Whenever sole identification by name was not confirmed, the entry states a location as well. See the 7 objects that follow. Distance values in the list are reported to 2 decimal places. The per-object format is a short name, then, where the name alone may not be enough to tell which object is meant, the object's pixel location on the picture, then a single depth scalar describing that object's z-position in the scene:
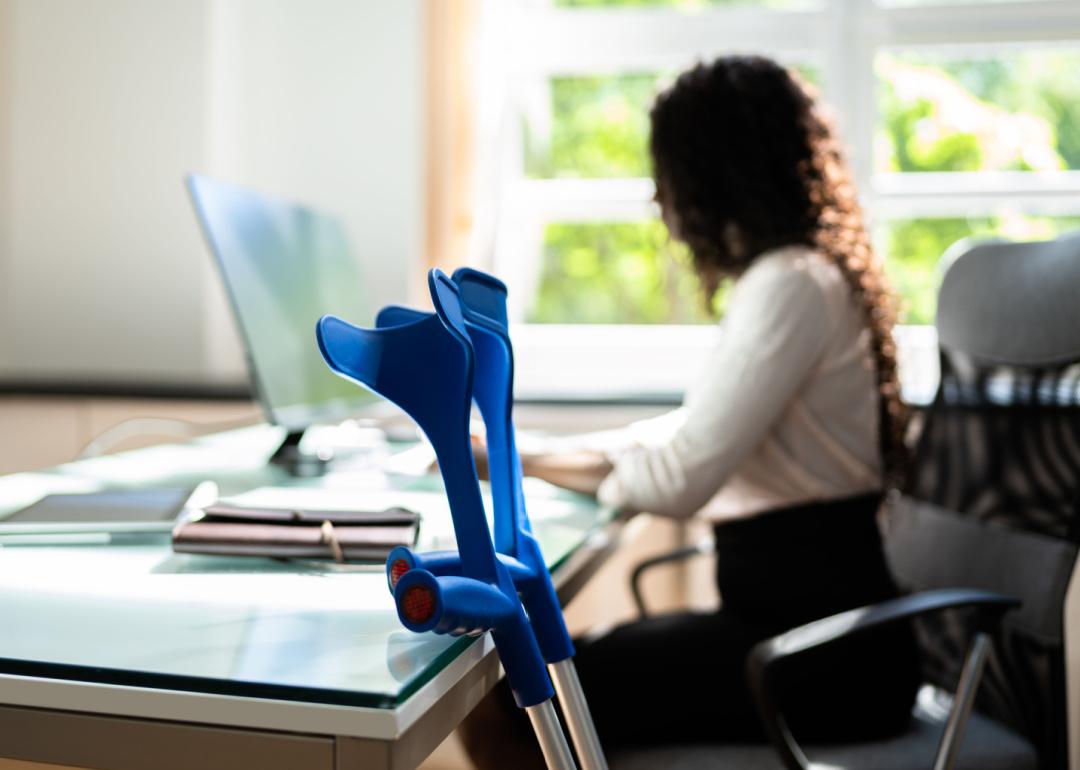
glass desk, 0.67
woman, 1.25
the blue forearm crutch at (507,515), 0.80
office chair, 1.18
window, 2.79
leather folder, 1.02
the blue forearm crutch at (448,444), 0.70
